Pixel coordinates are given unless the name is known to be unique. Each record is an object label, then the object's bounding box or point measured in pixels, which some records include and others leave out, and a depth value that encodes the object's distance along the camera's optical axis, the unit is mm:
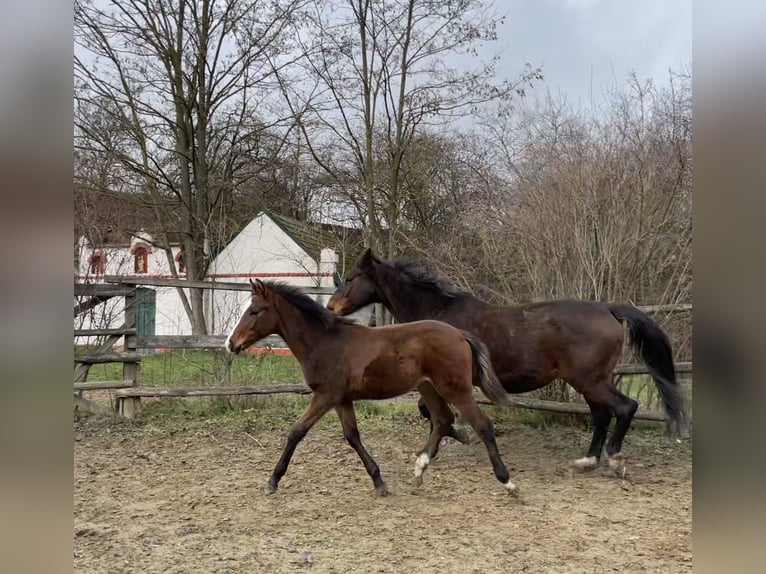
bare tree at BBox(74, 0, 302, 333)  12117
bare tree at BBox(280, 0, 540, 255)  12227
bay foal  4168
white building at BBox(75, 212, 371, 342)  13648
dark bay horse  4699
